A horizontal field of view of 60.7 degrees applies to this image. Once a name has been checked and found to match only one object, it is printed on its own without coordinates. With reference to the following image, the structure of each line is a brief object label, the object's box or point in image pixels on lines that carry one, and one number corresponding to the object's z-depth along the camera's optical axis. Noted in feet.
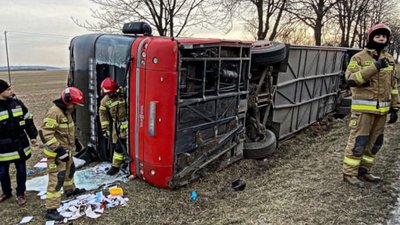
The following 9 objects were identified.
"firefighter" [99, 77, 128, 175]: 16.81
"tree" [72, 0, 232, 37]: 39.27
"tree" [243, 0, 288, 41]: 49.75
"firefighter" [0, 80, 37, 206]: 13.85
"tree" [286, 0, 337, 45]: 57.72
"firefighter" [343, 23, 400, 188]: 12.92
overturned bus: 15.01
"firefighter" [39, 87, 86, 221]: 13.14
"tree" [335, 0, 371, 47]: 69.21
